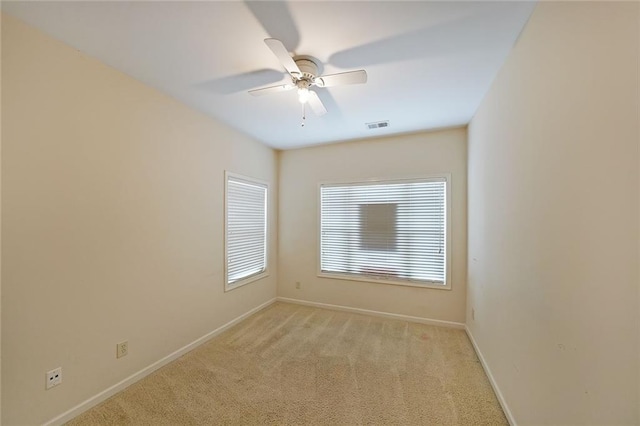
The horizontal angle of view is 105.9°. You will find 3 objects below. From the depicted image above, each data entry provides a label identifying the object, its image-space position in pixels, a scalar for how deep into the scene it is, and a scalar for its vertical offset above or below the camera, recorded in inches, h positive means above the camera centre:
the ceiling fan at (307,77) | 64.7 +40.8
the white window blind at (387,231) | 129.2 -7.5
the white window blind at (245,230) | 126.0 -7.3
